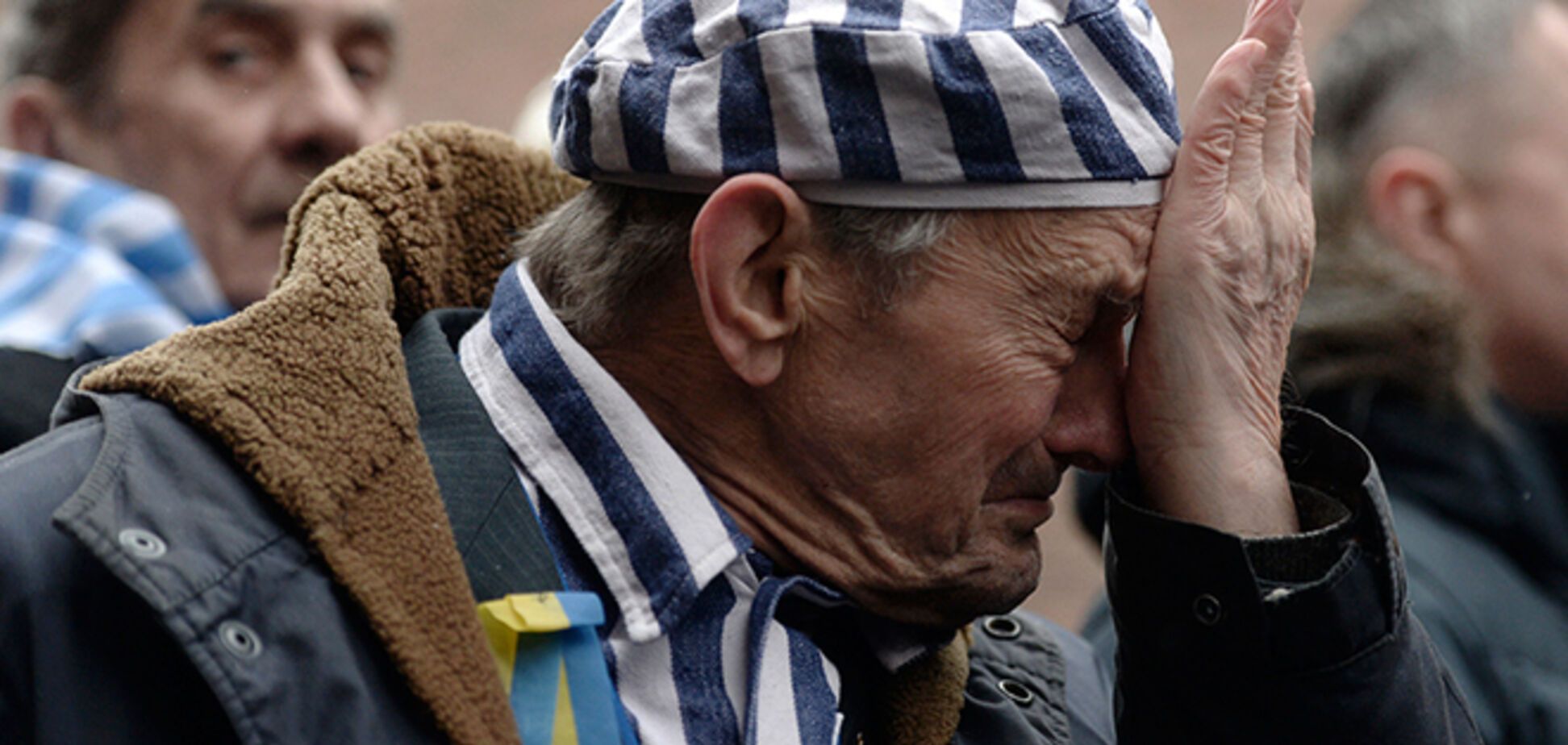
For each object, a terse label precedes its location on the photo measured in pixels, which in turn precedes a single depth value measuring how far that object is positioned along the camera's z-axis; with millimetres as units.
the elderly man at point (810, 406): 3375
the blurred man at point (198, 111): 6336
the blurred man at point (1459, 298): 6098
